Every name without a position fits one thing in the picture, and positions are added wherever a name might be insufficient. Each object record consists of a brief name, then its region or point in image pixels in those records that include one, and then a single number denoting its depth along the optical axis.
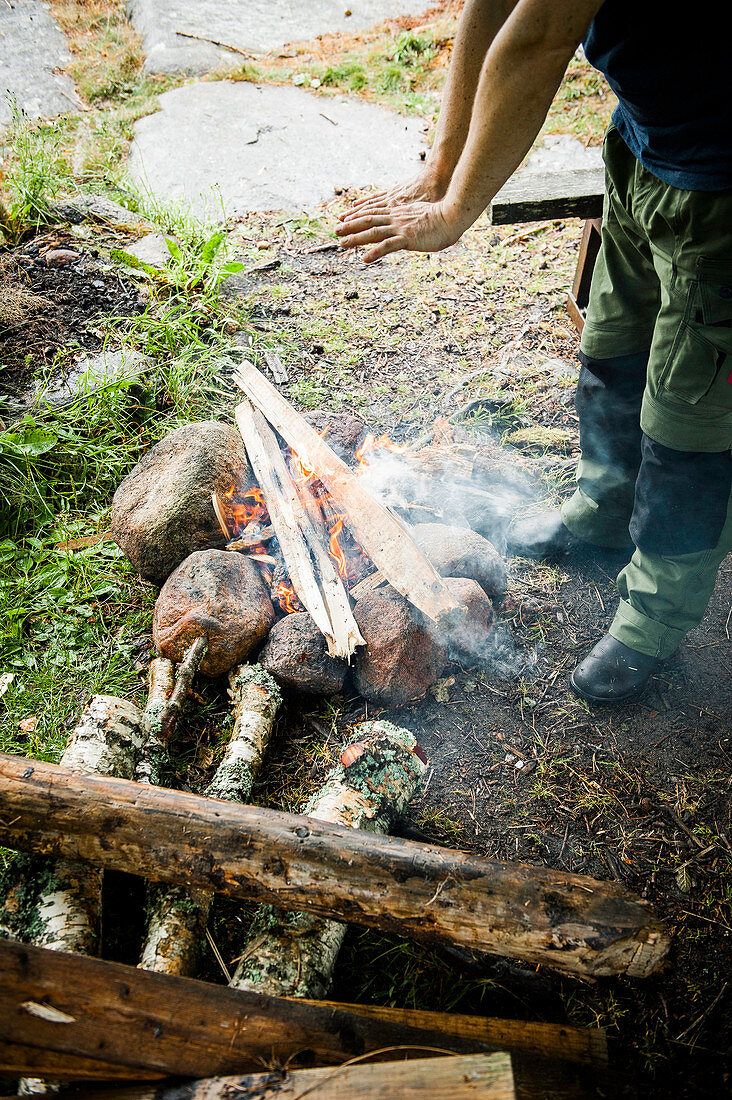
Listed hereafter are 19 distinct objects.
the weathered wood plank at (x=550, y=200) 3.53
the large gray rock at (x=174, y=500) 2.96
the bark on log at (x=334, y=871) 1.58
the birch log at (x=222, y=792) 1.88
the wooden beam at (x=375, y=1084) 1.26
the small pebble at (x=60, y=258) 4.75
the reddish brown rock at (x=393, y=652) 2.58
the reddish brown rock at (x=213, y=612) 2.65
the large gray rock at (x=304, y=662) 2.63
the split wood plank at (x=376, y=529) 2.62
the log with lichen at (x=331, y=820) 1.83
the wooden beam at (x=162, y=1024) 1.37
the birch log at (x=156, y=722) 2.36
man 1.64
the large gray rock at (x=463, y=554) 2.84
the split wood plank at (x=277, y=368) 4.25
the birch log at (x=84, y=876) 1.82
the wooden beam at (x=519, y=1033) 1.70
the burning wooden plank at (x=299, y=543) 2.64
